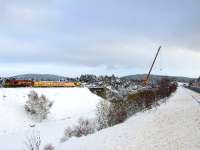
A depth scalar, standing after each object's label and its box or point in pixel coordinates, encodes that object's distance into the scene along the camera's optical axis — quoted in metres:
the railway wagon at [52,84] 54.74
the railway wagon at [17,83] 50.22
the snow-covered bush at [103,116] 22.09
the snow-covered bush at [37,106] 37.57
